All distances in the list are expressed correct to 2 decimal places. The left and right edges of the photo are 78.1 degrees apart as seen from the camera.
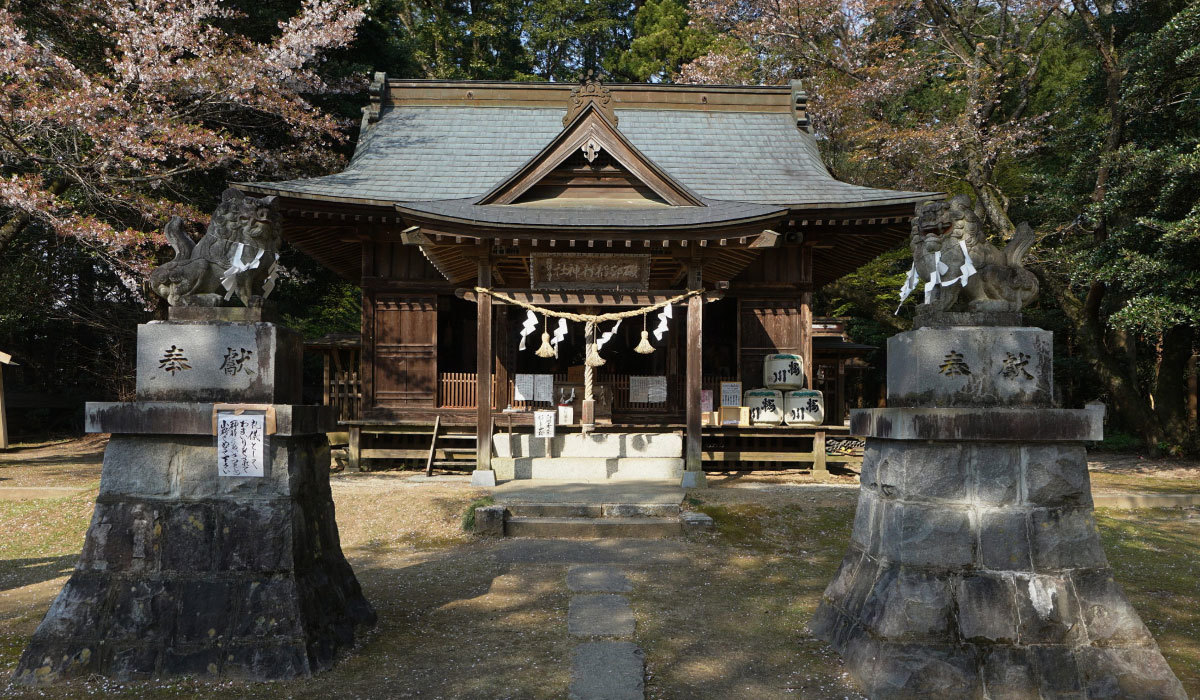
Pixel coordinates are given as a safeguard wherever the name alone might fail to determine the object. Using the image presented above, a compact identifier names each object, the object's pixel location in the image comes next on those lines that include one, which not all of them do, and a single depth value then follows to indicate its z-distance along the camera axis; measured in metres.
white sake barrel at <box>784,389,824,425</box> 13.10
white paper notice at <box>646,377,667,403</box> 14.05
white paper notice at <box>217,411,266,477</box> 4.82
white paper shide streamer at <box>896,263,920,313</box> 5.22
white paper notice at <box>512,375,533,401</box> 13.77
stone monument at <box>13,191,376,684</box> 4.67
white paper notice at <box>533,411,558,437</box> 12.20
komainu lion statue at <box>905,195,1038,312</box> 4.87
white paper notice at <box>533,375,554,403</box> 13.77
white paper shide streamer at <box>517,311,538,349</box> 11.84
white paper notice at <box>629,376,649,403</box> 14.08
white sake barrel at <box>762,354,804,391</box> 13.33
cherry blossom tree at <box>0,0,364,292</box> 12.69
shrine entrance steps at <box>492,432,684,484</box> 12.25
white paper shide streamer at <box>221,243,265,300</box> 5.04
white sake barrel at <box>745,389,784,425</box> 13.23
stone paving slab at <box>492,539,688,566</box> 7.91
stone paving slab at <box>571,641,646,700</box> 4.47
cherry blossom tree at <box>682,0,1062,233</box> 18.92
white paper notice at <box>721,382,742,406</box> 13.62
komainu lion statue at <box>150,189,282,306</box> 5.06
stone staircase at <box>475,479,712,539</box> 9.04
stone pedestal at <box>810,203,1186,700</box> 4.36
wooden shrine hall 11.77
